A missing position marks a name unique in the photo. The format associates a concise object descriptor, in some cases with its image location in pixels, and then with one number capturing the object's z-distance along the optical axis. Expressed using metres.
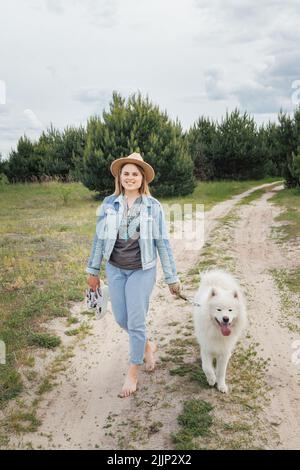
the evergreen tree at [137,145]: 22.27
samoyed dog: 4.20
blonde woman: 4.35
